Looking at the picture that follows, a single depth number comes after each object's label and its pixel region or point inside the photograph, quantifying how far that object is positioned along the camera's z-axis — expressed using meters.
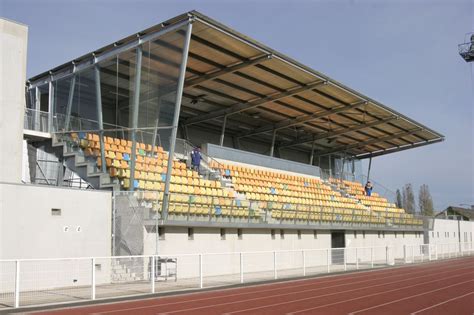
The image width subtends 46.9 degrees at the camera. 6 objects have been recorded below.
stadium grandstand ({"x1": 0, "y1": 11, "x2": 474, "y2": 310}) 17.48
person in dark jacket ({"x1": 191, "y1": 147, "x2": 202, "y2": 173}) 27.95
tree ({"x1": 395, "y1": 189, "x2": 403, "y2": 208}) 48.39
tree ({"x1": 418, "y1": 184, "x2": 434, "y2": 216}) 99.06
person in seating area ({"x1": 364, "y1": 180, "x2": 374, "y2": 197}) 45.96
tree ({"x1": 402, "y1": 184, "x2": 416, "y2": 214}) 99.98
